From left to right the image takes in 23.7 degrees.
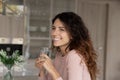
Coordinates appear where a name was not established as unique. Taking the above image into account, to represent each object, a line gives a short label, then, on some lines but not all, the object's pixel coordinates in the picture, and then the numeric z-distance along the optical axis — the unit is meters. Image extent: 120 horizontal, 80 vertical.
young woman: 1.28
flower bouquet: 2.16
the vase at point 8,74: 2.17
